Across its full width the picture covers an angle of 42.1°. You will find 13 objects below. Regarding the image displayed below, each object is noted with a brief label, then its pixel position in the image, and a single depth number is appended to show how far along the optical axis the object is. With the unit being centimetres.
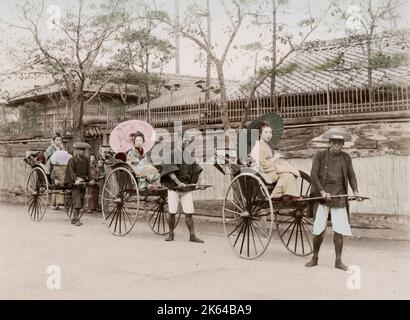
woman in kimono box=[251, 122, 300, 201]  713
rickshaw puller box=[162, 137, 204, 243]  901
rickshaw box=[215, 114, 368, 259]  711
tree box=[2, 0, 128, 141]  1415
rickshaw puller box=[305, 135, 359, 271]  664
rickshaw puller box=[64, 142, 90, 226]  1134
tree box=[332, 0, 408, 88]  998
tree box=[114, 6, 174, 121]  1527
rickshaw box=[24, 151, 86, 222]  1166
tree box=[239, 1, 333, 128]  1049
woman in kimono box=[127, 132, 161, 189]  956
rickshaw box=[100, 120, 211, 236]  940
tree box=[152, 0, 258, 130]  1109
